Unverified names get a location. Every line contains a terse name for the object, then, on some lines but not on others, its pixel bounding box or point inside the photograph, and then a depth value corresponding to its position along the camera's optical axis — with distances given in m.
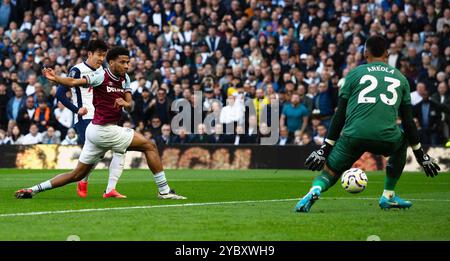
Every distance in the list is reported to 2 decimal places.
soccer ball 13.57
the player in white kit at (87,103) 15.43
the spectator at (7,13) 33.12
